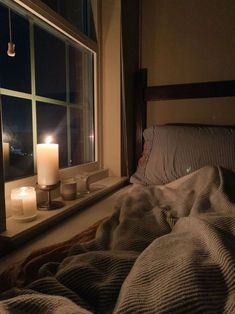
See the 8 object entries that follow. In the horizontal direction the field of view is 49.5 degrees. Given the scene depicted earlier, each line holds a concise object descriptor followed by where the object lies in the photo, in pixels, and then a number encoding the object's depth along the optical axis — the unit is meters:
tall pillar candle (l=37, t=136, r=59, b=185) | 0.96
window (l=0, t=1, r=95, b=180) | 1.04
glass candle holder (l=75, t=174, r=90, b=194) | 1.24
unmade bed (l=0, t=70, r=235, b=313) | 0.38
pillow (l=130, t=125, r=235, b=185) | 1.30
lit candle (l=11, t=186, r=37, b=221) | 0.85
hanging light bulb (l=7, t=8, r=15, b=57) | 1.01
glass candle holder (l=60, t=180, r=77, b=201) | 1.12
